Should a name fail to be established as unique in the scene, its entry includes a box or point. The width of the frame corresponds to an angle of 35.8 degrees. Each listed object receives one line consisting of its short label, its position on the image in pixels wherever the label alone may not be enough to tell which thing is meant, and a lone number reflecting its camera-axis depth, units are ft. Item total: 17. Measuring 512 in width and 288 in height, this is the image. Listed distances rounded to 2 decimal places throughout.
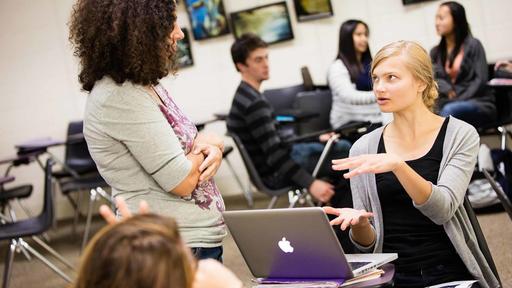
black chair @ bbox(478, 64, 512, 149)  18.02
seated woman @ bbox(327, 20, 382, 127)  18.24
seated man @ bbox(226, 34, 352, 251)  15.61
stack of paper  6.46
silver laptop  6.29
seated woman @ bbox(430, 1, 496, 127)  18.02
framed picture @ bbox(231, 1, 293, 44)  22.95
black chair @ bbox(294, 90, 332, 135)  20.15
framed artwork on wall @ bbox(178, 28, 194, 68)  24.20
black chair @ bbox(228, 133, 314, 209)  16.10
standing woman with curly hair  7.01
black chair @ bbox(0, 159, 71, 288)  15.23
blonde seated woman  7.34
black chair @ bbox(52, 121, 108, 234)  21.25
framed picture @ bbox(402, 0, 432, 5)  21.49
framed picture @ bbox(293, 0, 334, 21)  22.47
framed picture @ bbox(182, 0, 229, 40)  23.59
